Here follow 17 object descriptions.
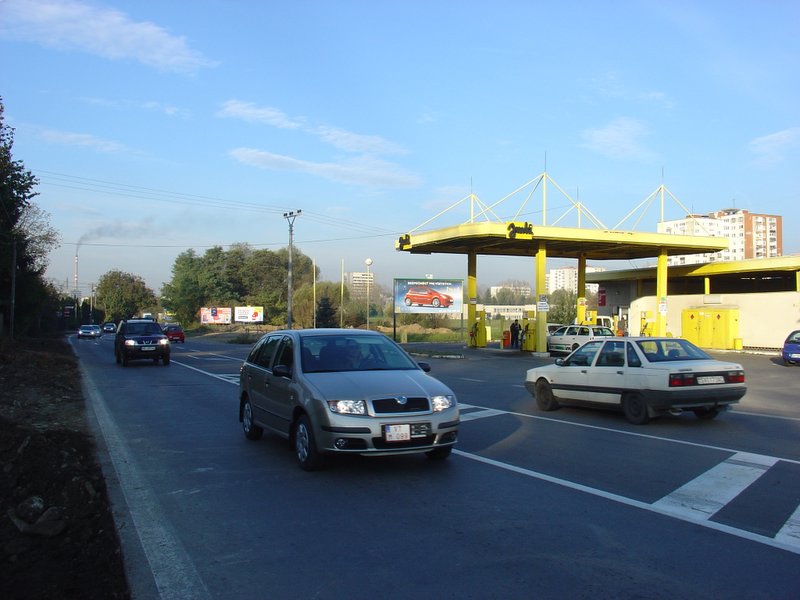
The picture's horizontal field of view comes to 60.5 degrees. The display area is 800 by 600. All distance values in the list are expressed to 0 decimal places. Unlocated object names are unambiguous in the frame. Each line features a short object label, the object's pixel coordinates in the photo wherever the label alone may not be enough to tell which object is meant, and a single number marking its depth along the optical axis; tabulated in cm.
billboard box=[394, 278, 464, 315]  4431
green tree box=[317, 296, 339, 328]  6769
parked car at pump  3197
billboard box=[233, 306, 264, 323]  8488
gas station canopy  3409
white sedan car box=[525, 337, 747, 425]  1113
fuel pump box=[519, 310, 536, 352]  3700
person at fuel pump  4097
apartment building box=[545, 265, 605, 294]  18975
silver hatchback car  742
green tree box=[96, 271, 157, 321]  12450
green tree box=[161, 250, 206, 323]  10462
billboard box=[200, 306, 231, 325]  8978
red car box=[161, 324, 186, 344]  5547
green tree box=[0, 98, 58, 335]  3131
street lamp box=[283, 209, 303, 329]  4994
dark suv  2653
